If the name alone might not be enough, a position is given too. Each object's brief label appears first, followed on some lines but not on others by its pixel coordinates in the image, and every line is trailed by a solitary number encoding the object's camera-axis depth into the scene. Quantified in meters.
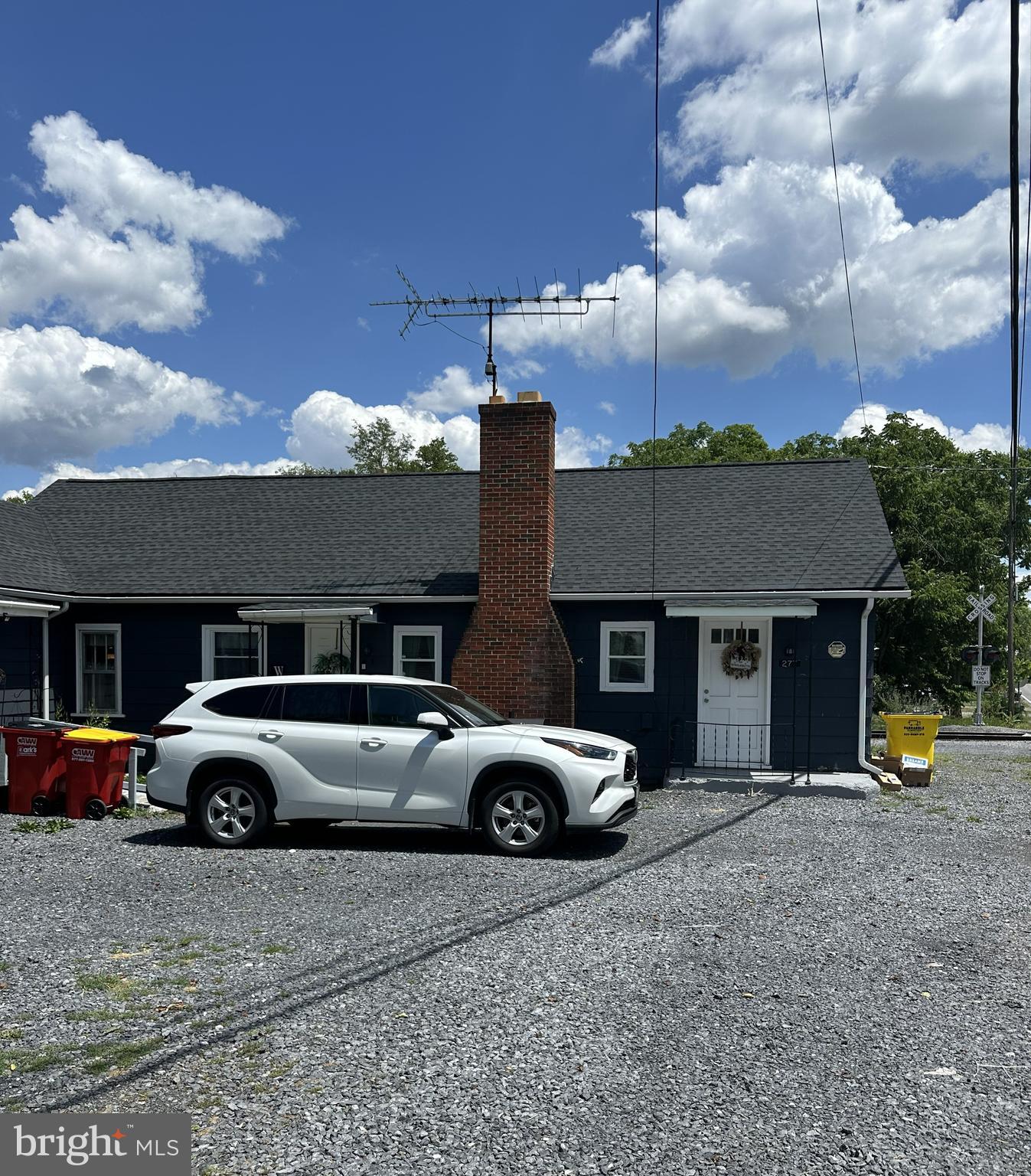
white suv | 9.34
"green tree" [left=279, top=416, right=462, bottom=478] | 50.34
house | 14.47
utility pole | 10.09
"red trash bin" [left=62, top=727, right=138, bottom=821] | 11.41
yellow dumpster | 14.72
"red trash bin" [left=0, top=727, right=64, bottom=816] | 11.57
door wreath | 14.59
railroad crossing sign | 24.83
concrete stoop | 13.16
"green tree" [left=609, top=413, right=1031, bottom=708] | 31.20
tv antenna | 16.03
